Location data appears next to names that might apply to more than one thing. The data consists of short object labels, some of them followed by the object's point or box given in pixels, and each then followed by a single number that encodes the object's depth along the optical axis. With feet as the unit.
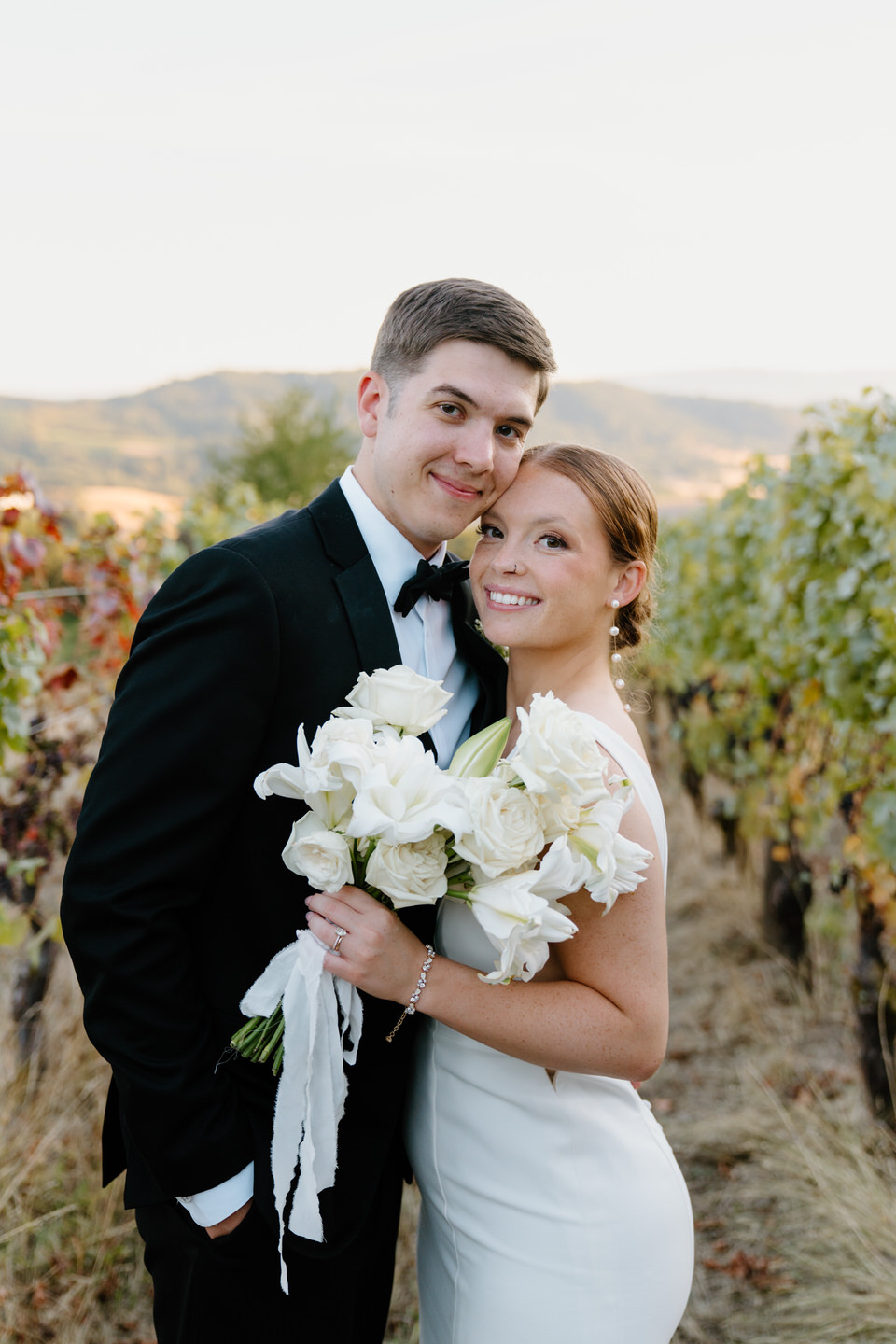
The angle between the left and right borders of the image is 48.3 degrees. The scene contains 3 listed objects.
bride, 6.61
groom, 6.26
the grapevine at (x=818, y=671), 14.14
